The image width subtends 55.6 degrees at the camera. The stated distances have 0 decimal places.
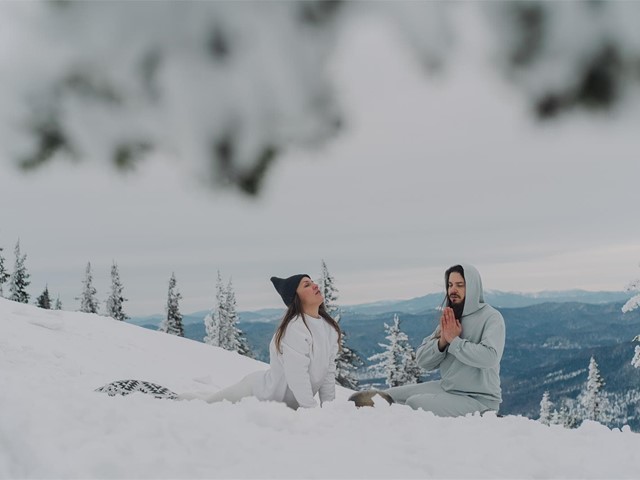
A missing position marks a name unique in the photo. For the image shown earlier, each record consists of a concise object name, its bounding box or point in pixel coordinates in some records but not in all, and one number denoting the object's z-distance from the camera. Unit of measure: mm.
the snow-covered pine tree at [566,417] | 41062
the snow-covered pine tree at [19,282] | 44844
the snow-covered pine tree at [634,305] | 17725
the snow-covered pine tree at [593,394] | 40528
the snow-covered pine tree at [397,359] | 27734
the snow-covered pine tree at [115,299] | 45906
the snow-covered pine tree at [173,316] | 41469
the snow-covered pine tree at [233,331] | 40406
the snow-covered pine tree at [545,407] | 43812
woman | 5234
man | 5480
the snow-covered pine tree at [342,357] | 26906
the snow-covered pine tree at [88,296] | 48531
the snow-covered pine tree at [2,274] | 42656
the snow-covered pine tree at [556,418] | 40350
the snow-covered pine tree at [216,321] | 41250
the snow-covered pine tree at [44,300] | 50531
